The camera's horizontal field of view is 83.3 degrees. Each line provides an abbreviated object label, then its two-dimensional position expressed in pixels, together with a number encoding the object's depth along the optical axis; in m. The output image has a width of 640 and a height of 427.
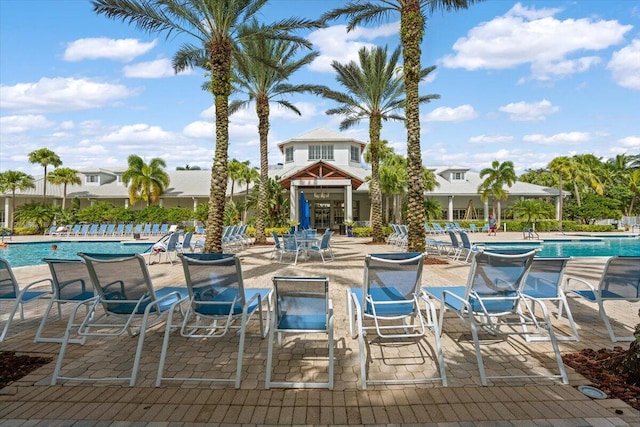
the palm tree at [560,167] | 32.12
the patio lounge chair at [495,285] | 3.82
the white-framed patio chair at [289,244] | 12.01
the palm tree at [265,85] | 19.48
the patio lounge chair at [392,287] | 3.75
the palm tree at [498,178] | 32.44
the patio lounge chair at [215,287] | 3.79
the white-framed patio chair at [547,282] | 4.30
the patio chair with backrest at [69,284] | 4.36
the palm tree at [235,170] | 34.59
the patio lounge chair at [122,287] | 3.83
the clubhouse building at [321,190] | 32.81
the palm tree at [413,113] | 11.46
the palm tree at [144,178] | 34.12
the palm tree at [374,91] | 20.16
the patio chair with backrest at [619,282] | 4.60
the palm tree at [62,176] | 34.16
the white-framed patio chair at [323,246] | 12.28
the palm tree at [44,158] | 33.09
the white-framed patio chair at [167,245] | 12.14
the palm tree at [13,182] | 31.47
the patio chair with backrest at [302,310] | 3.45
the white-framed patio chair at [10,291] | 4.74
